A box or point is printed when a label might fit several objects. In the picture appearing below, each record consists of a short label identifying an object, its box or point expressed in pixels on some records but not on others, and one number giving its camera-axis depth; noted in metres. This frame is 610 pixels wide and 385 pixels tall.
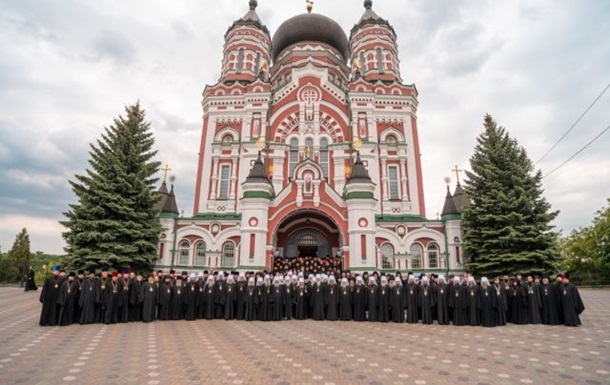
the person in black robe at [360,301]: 11.22
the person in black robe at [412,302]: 10.86
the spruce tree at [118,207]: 14.83
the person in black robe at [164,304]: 10.82
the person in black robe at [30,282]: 19.41
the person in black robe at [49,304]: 9.27
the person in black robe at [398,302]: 10.91
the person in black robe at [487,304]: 10.26
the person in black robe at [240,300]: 11.27
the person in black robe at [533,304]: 10.59
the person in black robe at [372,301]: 11.08
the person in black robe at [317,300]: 11.28
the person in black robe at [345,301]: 11.26
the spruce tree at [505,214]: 15.49
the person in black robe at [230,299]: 11.19
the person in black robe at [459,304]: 10.44
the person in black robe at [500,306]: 10.38
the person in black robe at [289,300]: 11.30
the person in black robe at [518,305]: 10.73
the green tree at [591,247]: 26.13
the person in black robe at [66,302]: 9.39
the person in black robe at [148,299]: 10.33
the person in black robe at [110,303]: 9.90
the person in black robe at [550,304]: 10.36
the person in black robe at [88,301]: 9.70
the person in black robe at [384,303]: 11.01
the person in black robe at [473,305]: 10.33
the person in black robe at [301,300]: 11.46
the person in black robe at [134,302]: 10.36
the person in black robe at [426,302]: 10.66
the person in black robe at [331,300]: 11.26
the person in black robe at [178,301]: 10.98
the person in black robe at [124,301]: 10.21
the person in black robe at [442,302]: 10.52
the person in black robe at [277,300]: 11.09
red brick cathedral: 17.28
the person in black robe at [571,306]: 9.82
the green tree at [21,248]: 36.47
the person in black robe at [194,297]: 10.98
